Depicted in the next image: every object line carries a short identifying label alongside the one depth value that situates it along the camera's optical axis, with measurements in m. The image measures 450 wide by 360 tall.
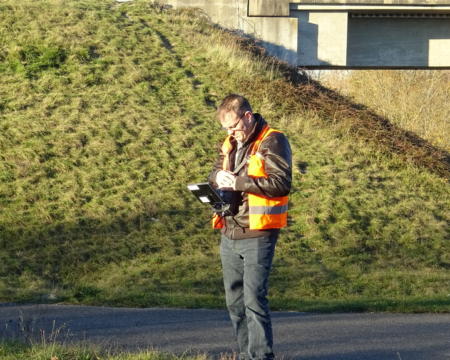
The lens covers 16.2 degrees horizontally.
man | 11.76
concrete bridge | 55.96
